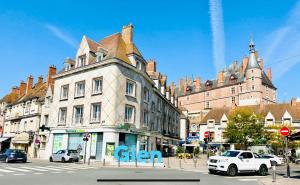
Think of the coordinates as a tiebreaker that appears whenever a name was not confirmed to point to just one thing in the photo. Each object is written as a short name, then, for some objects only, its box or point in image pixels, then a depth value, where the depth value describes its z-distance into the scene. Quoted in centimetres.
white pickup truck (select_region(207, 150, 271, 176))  1728
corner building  2948
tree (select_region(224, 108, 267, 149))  4435
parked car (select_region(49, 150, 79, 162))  2728
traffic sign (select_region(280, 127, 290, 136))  1642
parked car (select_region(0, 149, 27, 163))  2524
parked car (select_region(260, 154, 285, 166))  3304
